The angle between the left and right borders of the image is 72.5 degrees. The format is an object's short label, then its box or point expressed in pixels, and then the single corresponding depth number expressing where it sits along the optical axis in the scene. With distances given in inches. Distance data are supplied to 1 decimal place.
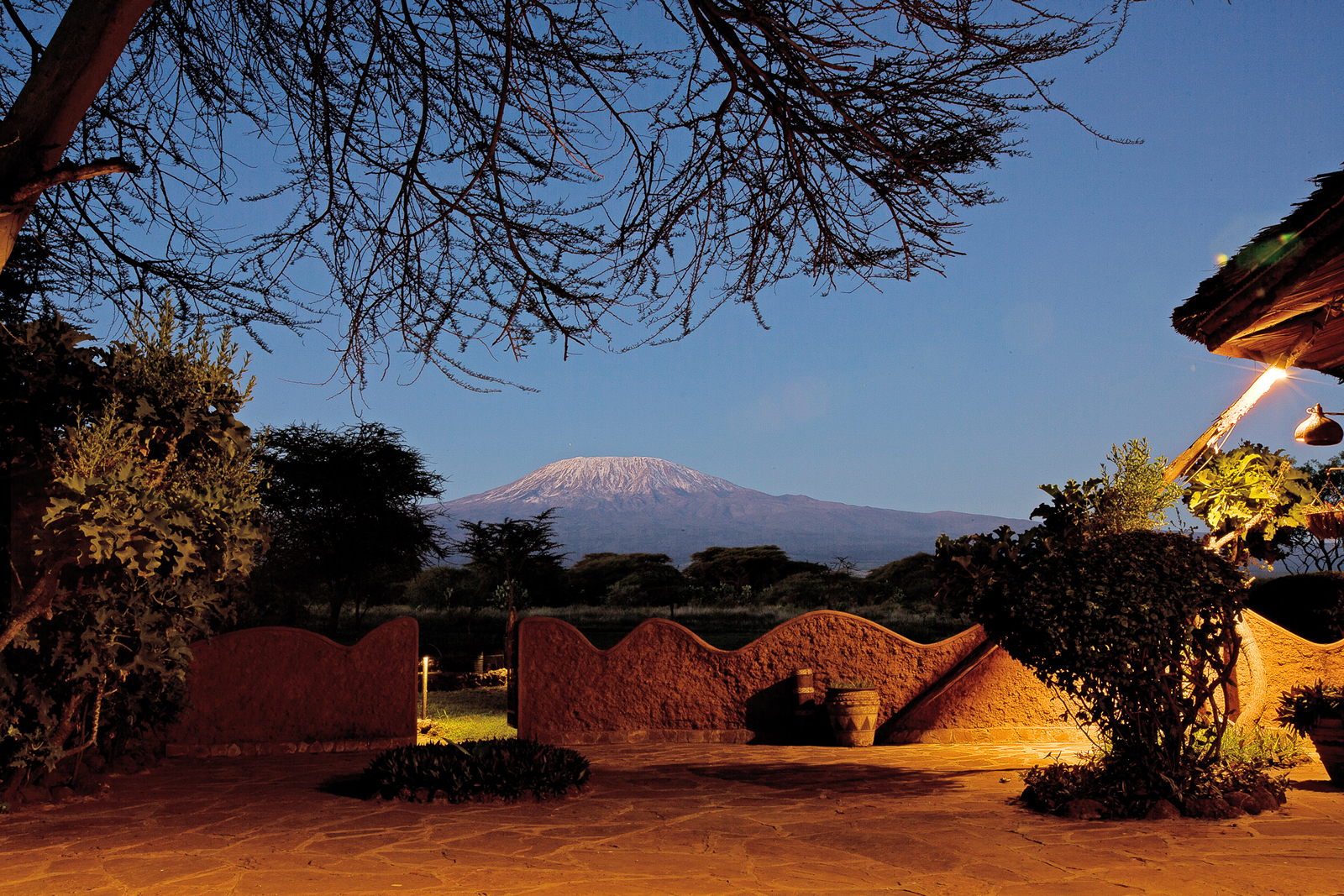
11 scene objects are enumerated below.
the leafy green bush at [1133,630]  222.5
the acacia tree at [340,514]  1008.2
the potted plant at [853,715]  393.4
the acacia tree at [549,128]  198.8
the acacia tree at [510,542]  839.1
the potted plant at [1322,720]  256.4
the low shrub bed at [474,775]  264.2
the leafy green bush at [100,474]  231.6
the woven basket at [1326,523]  319.0
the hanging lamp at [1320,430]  308.0
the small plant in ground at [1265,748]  266.5
